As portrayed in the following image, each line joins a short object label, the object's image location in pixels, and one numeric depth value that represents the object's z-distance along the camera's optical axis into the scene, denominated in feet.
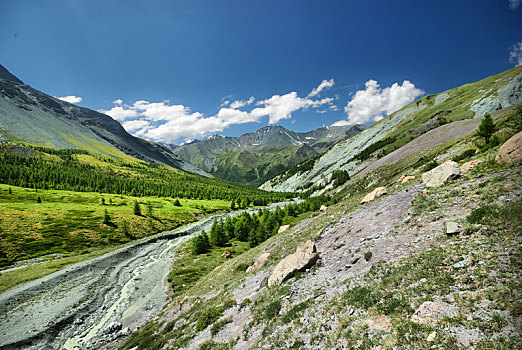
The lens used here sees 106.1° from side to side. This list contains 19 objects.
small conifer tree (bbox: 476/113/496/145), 73.87
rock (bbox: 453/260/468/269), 26.37
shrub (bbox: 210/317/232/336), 47.83
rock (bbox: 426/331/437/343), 20.27
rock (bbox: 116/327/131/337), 86.90
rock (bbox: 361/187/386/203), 81.61
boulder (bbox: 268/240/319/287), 51.83
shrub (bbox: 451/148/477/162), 67.77
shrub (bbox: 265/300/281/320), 41.24
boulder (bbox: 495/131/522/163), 43.57
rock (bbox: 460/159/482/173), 52.59
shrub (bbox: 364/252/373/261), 41.70
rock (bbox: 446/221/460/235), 32.59
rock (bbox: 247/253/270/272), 76.85
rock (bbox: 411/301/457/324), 22.11
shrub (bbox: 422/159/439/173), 81.11
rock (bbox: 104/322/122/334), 92.66
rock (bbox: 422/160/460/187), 52.93
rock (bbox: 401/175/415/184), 86.84
